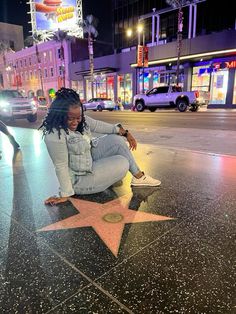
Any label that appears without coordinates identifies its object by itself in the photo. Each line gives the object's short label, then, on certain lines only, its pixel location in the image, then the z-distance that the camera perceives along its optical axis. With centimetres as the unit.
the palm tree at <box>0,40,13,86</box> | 6021
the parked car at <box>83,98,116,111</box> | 2625
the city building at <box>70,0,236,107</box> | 2264
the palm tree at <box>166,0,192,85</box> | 2280
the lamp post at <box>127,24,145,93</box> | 2613
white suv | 1340
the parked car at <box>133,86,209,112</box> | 1831
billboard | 3491
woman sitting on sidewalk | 286
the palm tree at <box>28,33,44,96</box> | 3931
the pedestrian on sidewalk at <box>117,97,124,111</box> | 2811
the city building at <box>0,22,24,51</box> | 6612
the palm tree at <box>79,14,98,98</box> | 3810
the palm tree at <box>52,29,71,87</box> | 3752
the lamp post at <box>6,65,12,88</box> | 5613
